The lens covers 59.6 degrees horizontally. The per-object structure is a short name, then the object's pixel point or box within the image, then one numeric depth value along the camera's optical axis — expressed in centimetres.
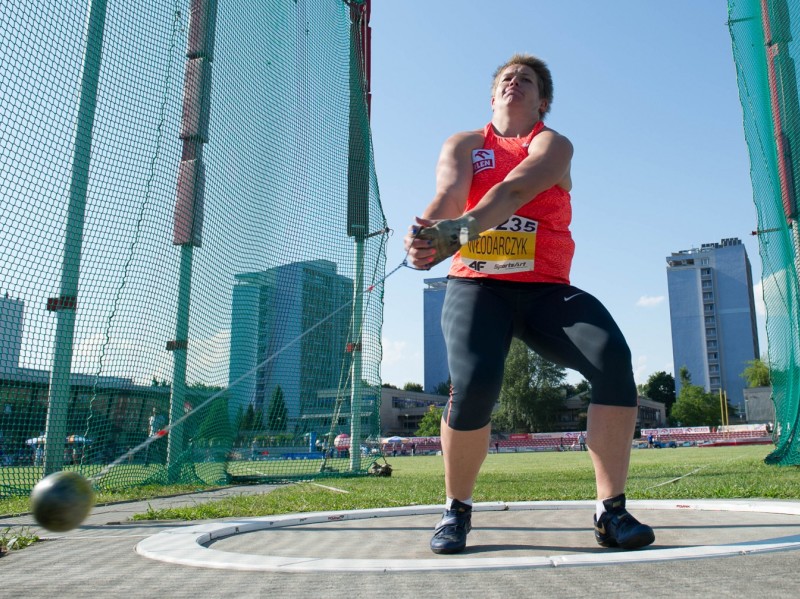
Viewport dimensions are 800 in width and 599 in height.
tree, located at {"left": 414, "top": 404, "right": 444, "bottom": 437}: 6850
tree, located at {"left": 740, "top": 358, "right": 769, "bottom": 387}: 6650
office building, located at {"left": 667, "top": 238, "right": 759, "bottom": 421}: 9494
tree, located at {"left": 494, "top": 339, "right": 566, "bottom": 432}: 6081
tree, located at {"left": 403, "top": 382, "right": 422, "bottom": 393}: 10694
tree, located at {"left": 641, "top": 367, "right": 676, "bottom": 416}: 9706
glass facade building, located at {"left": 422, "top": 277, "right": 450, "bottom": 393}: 10200
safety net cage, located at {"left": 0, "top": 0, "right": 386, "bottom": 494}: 544
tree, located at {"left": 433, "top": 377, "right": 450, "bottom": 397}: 9625
